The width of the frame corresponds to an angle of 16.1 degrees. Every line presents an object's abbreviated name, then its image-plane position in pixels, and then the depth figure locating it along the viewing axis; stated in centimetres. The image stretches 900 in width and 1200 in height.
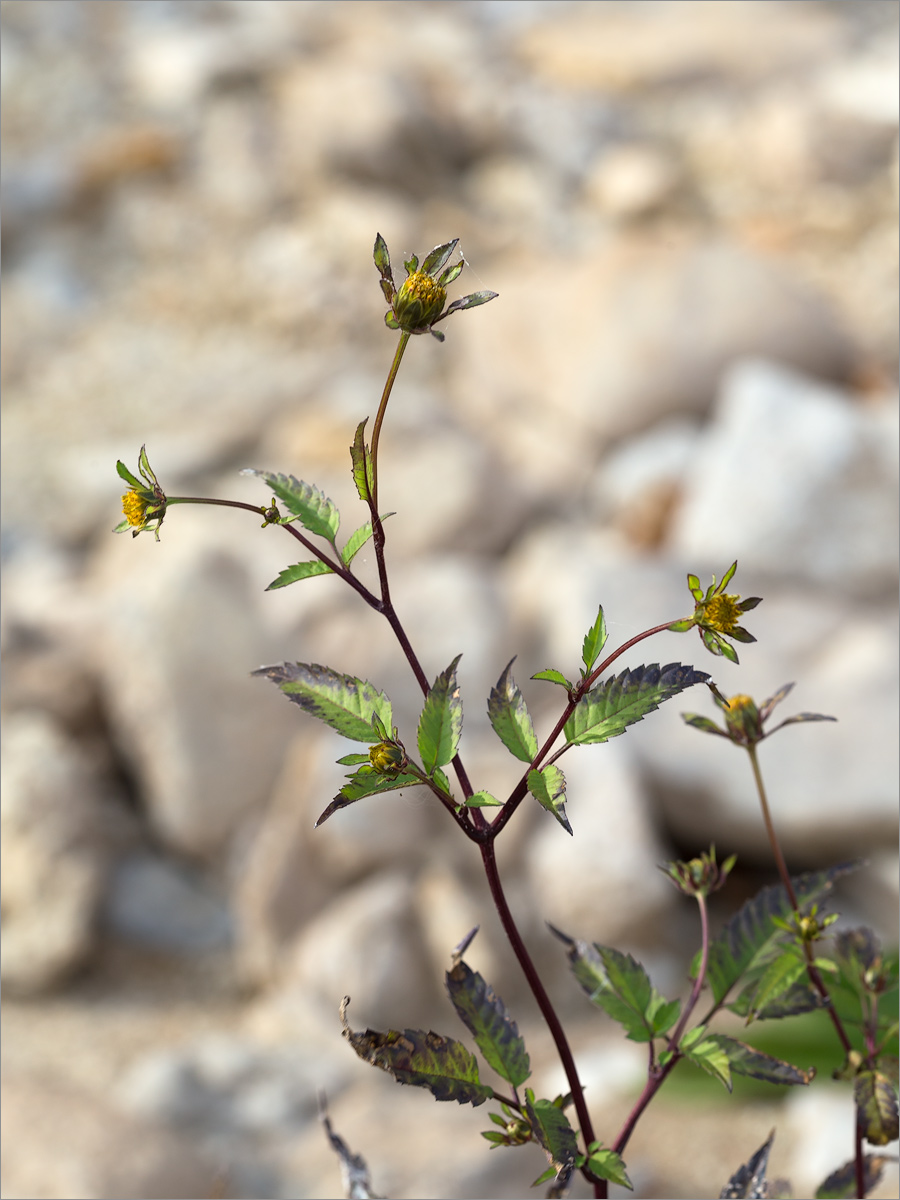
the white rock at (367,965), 190
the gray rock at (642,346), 330
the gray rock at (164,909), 222
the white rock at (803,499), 253
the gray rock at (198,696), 223
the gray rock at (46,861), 205
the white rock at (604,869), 195
